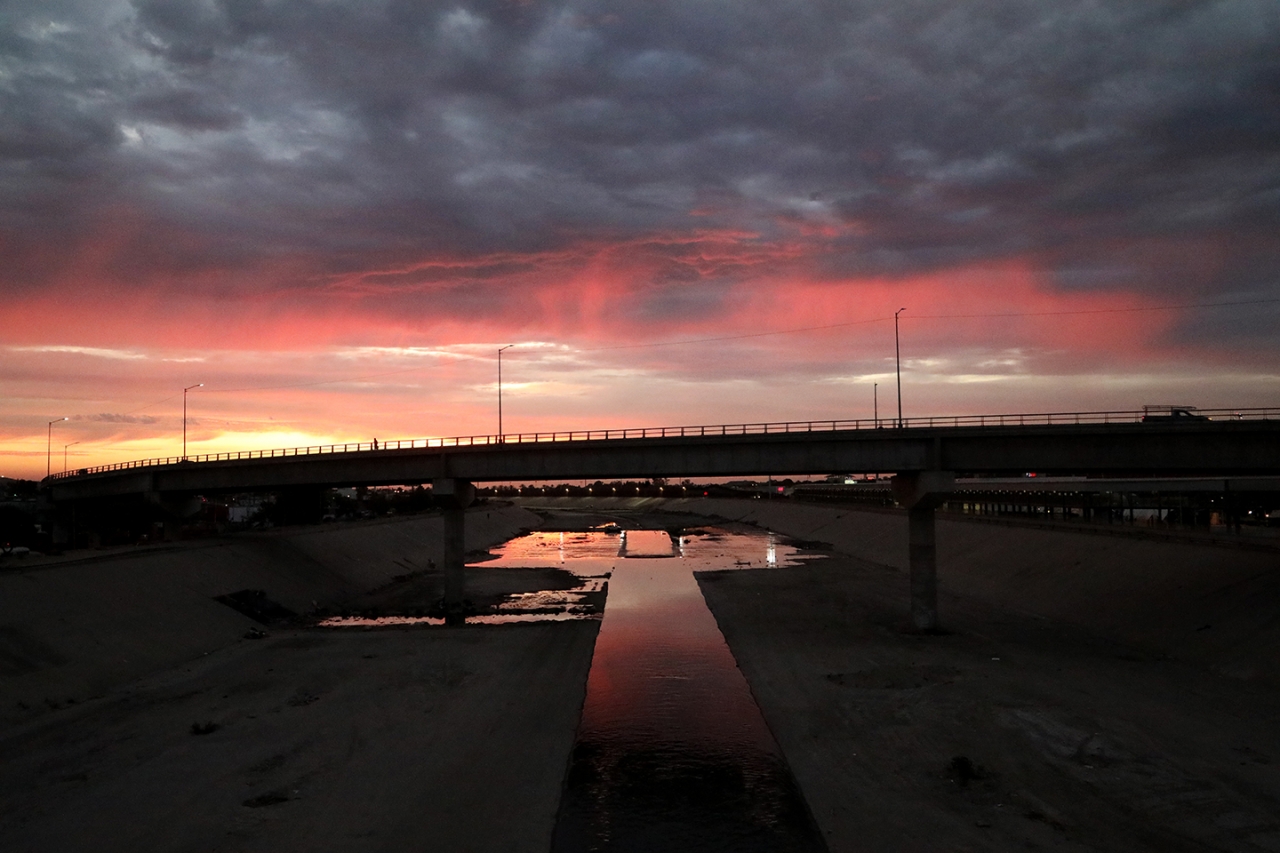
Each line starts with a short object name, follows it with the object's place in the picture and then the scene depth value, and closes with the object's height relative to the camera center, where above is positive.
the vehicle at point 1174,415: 48.81 +1.71
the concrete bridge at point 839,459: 47.47 -0.52
